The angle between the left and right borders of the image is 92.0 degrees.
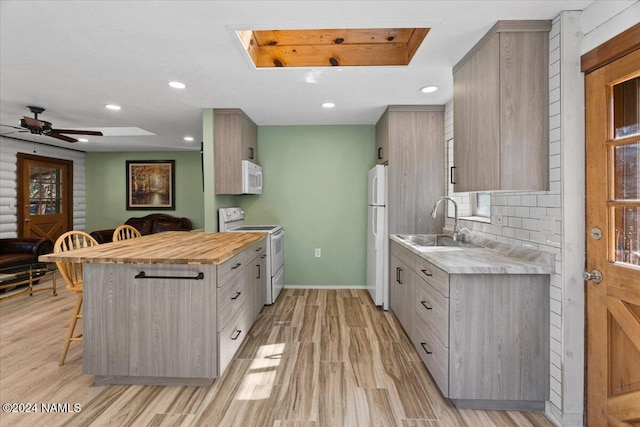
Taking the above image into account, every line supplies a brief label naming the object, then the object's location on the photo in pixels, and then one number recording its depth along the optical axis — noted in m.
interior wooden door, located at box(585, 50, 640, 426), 1.41
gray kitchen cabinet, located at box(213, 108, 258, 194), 3.52
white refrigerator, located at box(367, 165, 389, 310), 3.43
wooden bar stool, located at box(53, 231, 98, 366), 2.32
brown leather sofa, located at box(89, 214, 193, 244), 5.93
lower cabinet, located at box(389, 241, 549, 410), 1.79
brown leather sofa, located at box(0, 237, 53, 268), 4.32
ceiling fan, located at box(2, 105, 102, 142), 3.29
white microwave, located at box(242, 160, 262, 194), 3.53
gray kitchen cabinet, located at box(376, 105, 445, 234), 3.37
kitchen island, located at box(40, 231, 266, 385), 2.01
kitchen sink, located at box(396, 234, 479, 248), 3.14
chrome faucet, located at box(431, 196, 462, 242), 2.87
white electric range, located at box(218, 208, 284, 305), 3.57
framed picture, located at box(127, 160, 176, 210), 6.40
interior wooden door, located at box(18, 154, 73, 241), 5.33
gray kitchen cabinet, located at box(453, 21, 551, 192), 1.80
